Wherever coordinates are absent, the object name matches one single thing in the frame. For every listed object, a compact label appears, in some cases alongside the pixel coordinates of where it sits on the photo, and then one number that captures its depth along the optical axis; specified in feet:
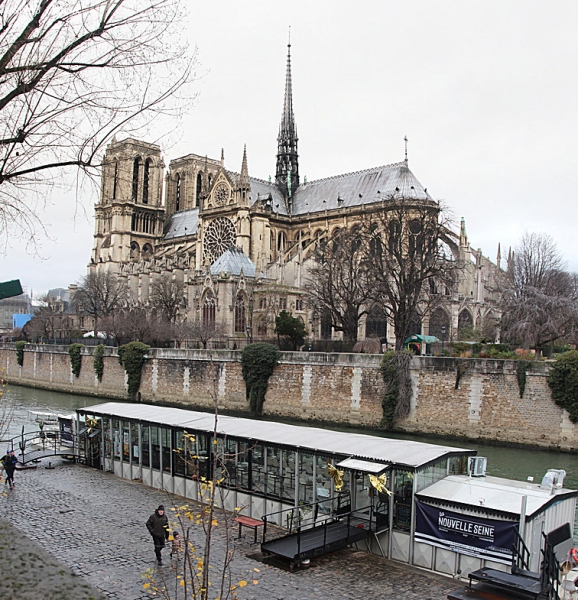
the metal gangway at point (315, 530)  41.98
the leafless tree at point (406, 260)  130.31
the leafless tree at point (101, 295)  252.62
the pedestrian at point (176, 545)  35.01
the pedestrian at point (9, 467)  59.26
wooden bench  46.21
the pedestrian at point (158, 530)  41.11
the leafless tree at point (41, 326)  282.44
